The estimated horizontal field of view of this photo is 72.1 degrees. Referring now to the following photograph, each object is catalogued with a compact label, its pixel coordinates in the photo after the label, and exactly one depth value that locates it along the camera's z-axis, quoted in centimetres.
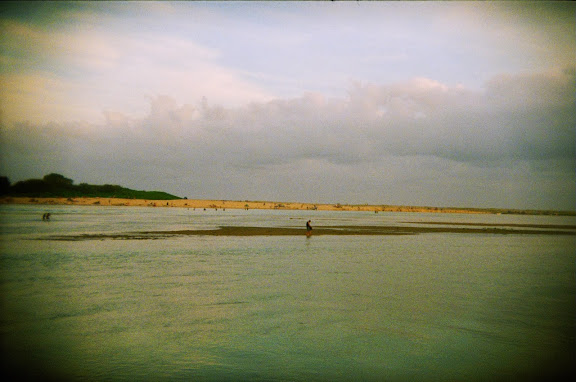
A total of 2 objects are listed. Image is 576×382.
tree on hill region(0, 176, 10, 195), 12654
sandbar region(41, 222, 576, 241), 3878
